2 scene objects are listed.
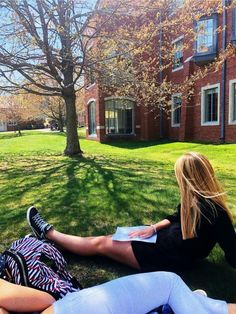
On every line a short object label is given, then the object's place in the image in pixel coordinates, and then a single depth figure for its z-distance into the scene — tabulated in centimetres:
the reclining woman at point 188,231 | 198
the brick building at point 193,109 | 1157
